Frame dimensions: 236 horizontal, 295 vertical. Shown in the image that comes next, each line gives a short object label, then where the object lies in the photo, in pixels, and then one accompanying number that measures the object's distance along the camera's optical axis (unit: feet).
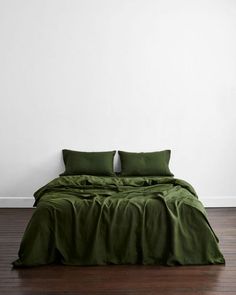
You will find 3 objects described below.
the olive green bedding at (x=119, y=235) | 10.14
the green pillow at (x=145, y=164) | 15.41
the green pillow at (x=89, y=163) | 15.48
